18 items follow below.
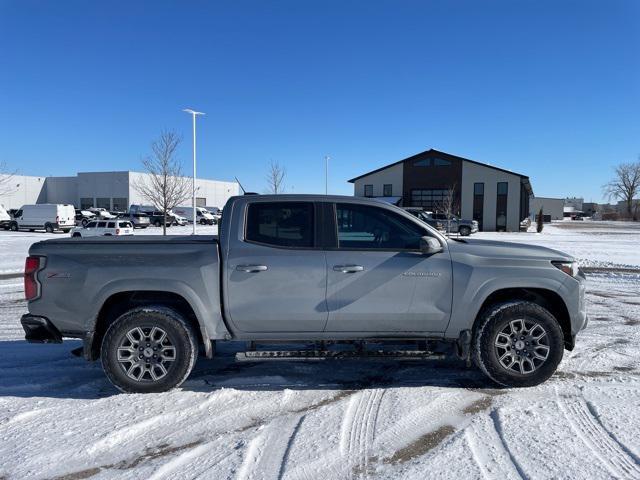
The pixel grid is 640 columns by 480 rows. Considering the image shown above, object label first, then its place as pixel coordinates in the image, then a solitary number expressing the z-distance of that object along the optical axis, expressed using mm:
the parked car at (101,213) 52594
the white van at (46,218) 37469
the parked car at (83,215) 48344
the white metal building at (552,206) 108338
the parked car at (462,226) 36406
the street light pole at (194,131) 29391
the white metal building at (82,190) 75875
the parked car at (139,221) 41406
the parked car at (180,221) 50019
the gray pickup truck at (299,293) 4352
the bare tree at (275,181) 39872
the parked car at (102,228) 26094
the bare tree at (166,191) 30062
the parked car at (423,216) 27672
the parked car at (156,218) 47125
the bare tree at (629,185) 111031
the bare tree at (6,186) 69112
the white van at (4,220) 39812
